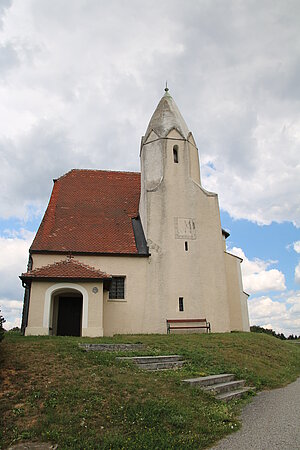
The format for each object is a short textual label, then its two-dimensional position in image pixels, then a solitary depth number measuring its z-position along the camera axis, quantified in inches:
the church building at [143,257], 682.2
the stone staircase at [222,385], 341.7
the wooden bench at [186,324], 773.9
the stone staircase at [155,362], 408.0
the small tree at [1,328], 361.6
